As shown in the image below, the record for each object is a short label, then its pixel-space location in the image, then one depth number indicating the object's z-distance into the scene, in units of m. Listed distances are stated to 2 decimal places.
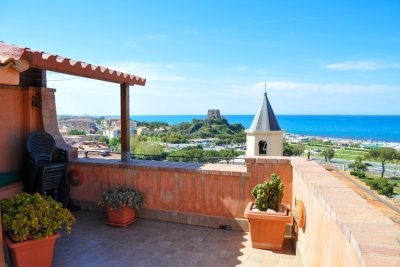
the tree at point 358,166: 43.56
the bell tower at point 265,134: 13.79
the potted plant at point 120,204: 4.69
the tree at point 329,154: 49.41
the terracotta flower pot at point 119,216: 4.74
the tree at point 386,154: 43.78
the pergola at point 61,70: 2.83
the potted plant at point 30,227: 3.10
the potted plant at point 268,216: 3.87
